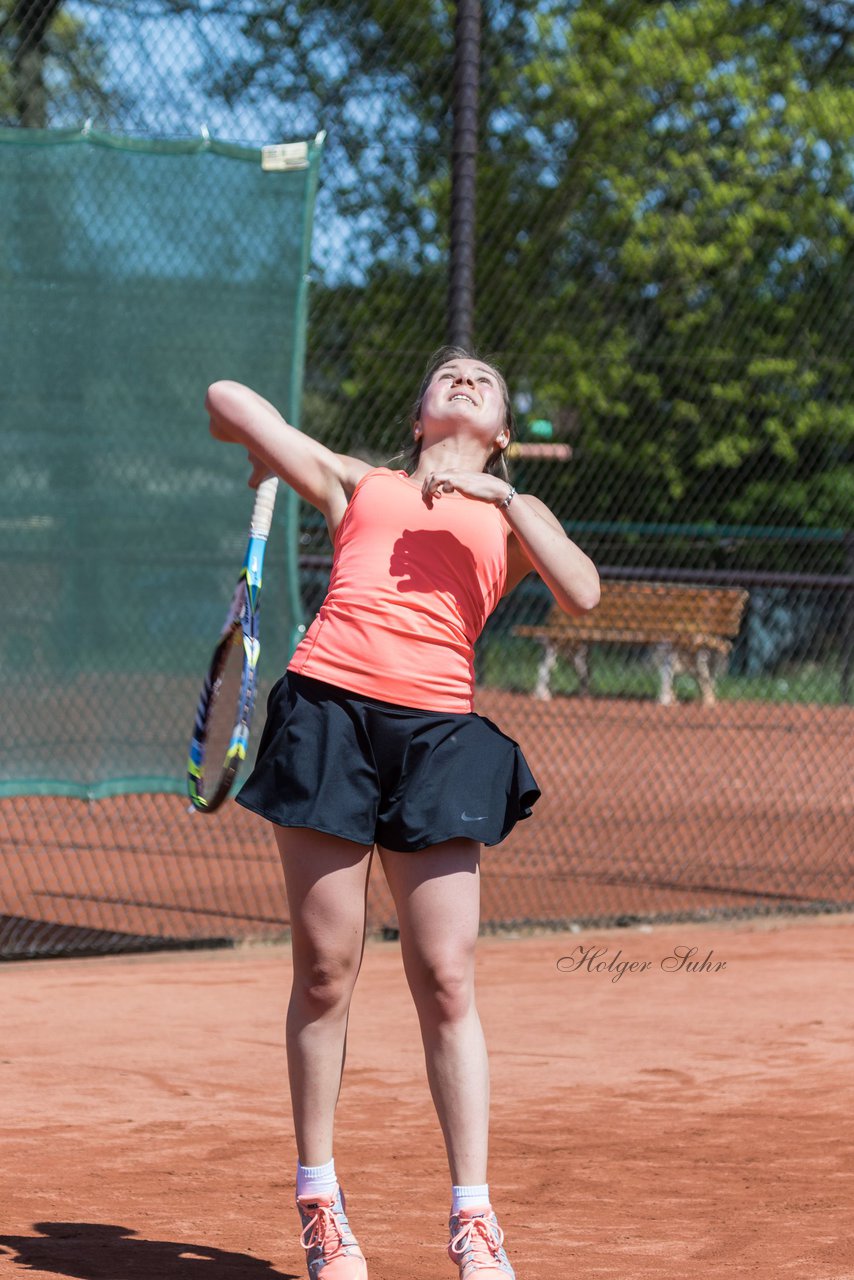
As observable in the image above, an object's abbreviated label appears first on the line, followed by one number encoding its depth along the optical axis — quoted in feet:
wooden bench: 76.23
